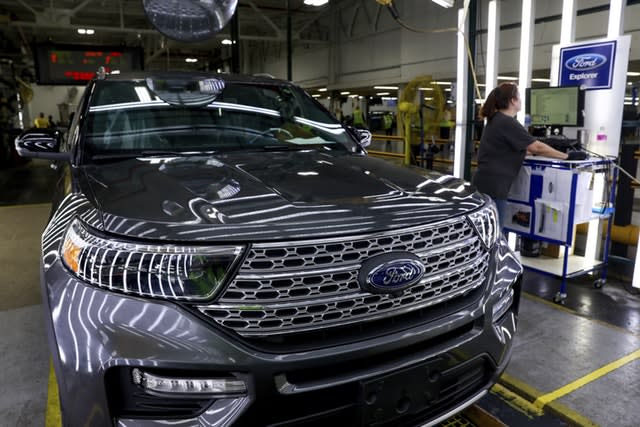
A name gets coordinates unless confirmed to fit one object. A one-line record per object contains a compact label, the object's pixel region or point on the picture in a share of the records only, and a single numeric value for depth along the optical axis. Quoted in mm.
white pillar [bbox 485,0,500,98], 5109
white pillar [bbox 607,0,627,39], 4009
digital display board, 8758
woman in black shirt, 3711
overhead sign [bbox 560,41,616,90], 4098
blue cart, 3711
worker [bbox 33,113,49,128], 15836
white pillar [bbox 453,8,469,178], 5074
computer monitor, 4070
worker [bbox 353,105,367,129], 18206
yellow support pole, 9180
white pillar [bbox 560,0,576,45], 4514
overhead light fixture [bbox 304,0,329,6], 7945
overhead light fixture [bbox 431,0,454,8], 4584
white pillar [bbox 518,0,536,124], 4753
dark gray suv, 1307
